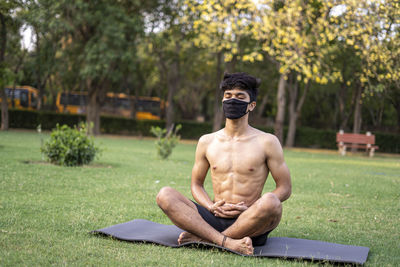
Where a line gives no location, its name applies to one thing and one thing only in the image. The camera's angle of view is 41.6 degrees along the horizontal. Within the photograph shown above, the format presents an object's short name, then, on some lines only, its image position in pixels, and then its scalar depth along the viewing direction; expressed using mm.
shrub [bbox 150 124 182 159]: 17109
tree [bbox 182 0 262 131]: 14312
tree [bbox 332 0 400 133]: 14305
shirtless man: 5156
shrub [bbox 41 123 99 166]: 12492
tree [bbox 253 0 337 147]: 14203
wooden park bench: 27031
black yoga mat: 4891
